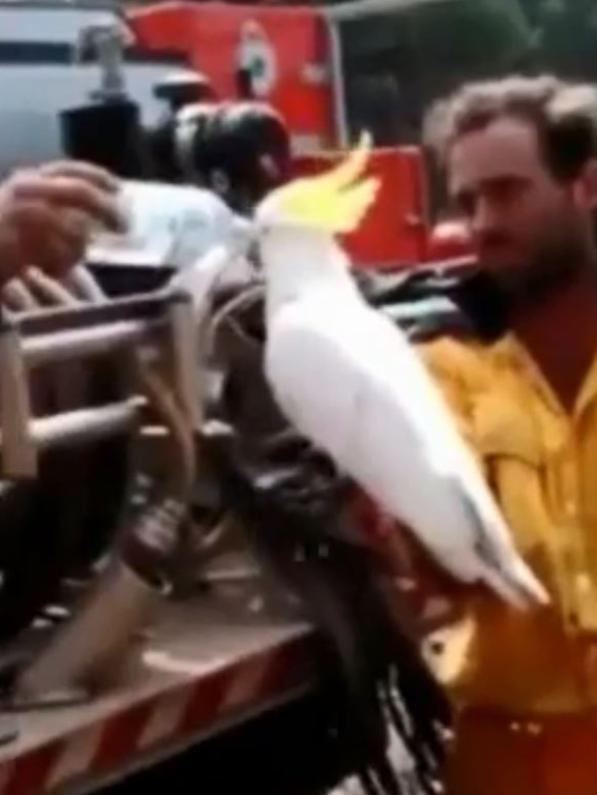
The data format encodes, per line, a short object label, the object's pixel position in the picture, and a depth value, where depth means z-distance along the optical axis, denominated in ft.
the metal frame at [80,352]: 8.71
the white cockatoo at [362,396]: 9.04
